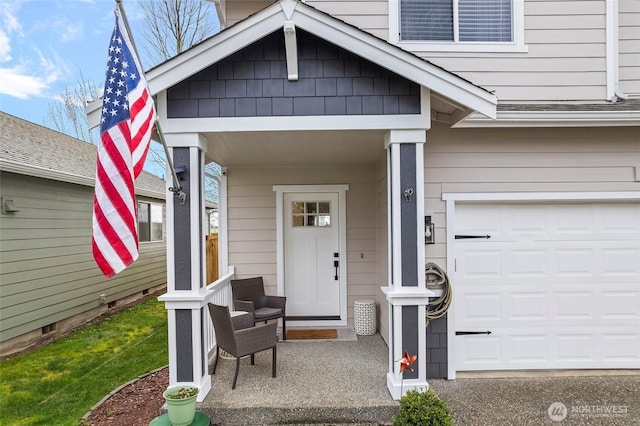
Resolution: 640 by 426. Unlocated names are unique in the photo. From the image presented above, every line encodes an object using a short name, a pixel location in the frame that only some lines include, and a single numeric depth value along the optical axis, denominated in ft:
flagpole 8.27
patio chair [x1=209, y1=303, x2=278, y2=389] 11.62
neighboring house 16.75
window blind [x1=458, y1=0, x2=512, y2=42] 14.11
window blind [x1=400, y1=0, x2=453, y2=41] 14.17
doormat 16.46
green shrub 8.91
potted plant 9.57
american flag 8.15
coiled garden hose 12.84
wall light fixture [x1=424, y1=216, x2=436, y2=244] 13.01
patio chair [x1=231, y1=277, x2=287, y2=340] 15.62
